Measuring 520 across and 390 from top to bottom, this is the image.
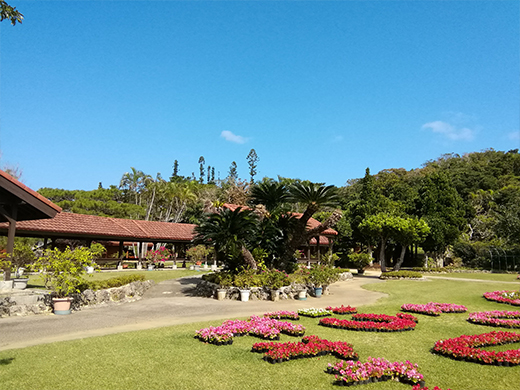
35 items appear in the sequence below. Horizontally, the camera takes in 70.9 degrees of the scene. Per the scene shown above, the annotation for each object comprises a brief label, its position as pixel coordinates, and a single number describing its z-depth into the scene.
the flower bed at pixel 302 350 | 7.81
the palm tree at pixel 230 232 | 18.36
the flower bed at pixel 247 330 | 9.27
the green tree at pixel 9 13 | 5.58
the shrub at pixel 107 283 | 14.80
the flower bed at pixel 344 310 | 13.99
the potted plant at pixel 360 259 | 35.03
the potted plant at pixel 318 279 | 19.91
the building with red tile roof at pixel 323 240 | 38.62
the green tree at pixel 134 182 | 57.41
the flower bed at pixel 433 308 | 14.23
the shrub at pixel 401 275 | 29.85
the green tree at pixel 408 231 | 33.56
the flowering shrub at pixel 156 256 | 33.56
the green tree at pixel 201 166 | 99.72
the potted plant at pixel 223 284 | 17.80
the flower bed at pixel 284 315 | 12.68
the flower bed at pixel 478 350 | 7.64
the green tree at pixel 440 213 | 39.09
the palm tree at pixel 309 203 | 20.84
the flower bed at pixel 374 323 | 11.06
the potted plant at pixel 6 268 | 13.64
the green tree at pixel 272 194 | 22.83
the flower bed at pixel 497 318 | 11.93
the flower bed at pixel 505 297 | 16.98
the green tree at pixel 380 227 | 34.16
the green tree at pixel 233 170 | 81.25
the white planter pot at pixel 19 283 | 15.46
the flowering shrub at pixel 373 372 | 6.56
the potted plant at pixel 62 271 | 13.02
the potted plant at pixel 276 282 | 18.06
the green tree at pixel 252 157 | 80.69
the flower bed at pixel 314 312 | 13.44
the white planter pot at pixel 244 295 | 17.47
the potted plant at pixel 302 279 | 18.58
